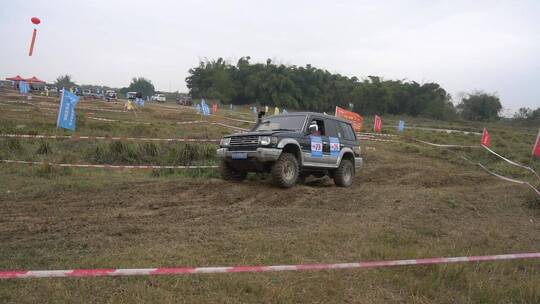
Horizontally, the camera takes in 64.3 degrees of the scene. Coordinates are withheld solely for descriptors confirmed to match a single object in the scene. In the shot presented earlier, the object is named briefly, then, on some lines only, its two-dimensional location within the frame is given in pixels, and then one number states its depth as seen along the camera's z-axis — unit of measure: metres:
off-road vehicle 9.04
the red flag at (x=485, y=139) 17.64
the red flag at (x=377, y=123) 29.80
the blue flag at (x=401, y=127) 33.04
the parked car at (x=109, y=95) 54.02
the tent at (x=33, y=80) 53.66
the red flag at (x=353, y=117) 24.14
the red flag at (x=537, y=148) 10.25
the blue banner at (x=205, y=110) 27.12
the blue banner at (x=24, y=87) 36.50
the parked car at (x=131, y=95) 63.74
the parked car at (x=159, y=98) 72.31
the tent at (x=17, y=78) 54.62
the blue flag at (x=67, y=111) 13.90
